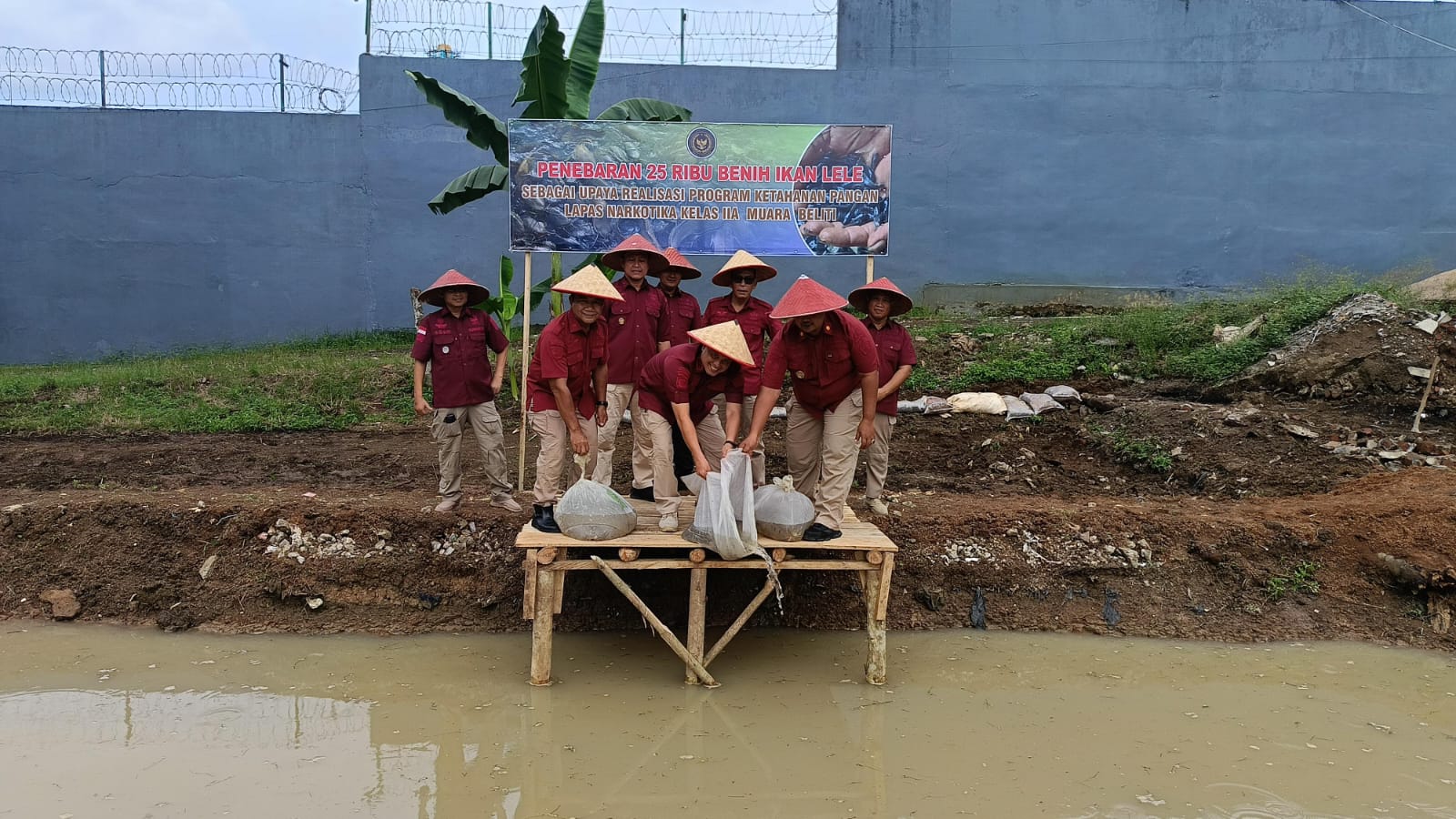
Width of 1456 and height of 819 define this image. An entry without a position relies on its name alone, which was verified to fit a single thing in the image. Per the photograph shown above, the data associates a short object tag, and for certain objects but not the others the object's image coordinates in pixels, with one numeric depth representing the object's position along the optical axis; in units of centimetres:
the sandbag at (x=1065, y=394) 857
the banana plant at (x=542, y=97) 776
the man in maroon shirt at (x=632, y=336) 559
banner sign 668
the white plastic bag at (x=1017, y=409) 827
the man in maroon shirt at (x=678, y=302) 588
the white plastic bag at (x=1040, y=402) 834
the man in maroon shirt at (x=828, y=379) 469
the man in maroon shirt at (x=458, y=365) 579
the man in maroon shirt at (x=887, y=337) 559
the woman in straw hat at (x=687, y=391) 452
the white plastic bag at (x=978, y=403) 842
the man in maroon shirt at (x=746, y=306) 574
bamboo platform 454
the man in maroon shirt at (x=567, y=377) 498
